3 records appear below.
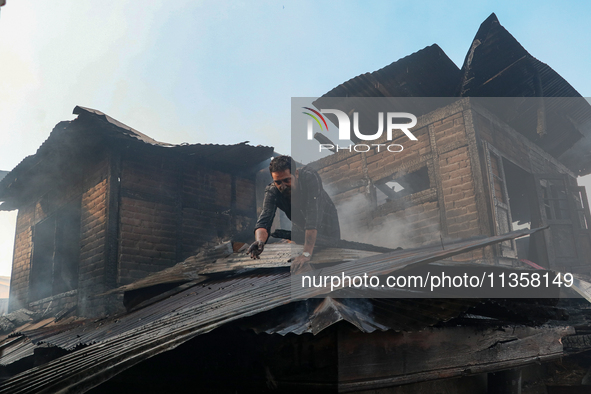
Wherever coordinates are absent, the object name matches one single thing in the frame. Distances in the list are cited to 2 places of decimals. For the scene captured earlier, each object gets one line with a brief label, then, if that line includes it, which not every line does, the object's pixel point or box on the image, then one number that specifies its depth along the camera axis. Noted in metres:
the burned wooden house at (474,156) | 8.51
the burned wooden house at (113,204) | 8.23
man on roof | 4.97
